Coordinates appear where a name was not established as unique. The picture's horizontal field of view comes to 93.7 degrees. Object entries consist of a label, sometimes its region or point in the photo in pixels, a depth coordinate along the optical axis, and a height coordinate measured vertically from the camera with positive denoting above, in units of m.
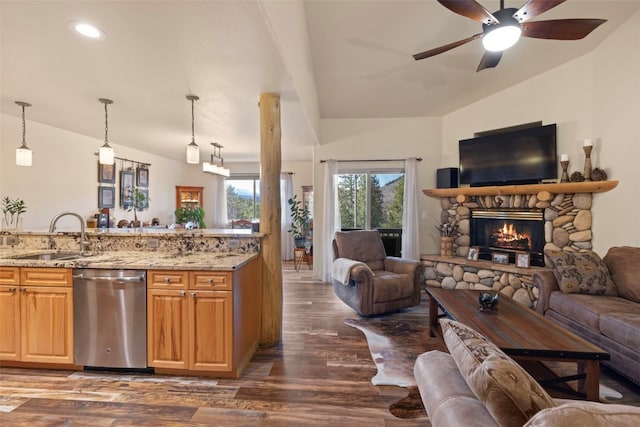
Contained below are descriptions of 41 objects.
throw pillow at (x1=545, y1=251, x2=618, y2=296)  2.81 -0.56
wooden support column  2.92 +0.09
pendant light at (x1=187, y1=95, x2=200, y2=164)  3.43 +0.75
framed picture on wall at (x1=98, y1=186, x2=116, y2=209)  5.06 +0.38
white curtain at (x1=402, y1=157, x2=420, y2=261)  5.02 +0.08
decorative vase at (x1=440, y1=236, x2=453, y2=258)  4.82 -0.48
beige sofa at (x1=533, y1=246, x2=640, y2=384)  2.16 -0.74
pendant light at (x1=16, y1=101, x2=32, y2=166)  3.08 +0.66
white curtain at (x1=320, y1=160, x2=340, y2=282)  5.19 +0.07
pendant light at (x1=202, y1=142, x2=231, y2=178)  5.01 +0.89
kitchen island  2.30 -0.73
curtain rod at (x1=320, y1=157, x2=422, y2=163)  5.18 +1.00
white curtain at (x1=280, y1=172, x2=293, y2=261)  7.37 +0.05
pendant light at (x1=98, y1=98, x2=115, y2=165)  3.21 +0.71
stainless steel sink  2.80 -0.35
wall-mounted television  3.85 +0.83
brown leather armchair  3.53 -0.73
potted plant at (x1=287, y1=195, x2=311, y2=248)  6.51 -0.16
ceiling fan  2.14 +1.49
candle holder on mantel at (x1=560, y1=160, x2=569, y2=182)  3.62 +0.57
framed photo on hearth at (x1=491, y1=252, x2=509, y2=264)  4.24 -0.58
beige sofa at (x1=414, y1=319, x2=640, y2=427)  0.68 -0.49
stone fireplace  3.64 -0.16
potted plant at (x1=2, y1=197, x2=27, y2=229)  3.45 +0.10
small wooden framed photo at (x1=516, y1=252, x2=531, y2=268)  3.97 -0.57
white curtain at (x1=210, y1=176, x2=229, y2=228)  7.75 +0.24
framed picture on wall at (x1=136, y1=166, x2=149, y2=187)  6.04 +0.88
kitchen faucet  2.85 -0.21
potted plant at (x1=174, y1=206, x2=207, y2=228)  6.26 +0.05
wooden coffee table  1.79 -0.79
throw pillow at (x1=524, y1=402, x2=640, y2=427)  0.66 -0.45
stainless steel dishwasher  2.33 -0.77
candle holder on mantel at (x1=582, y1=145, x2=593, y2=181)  3.41 +0.62
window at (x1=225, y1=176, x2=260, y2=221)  7.84 +0.56
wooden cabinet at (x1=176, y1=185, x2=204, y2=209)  7.55 +0.56
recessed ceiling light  1.93 +1.26
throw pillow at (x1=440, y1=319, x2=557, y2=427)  0.81 -0.48
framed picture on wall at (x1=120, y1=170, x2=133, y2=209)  5.57 +0.57
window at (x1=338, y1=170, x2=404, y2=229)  5.32 +0.34
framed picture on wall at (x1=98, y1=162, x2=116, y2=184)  5.05 +0.79
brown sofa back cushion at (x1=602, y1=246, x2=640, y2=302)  2.68 -0.50
